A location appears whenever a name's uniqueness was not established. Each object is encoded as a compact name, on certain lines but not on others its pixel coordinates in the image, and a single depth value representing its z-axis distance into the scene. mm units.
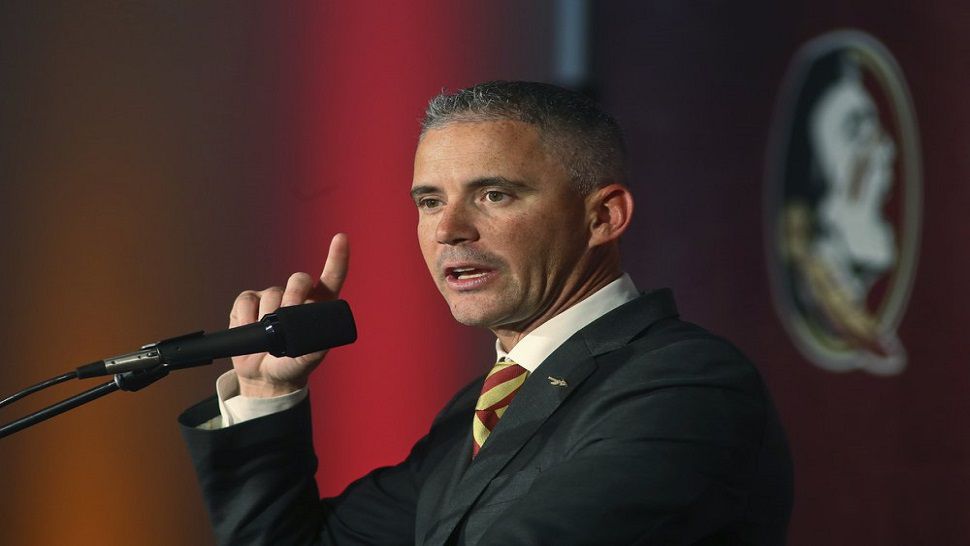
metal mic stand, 5415
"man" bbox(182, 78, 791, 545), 5515
